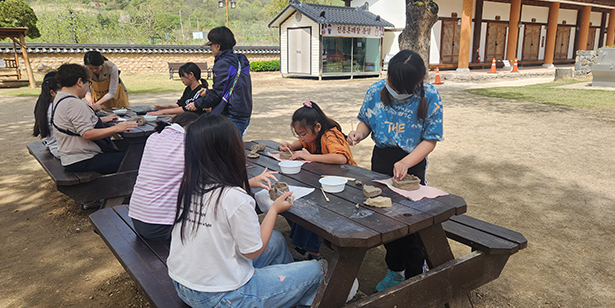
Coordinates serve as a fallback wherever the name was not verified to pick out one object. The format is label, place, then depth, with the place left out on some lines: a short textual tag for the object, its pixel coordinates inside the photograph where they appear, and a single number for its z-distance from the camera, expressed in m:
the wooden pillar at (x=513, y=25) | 20.16
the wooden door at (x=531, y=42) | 22.59
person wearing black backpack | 3.50
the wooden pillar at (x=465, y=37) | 18.00
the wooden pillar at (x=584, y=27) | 23.23
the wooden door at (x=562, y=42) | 23.95
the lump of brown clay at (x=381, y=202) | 1.96
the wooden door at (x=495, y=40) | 21.00
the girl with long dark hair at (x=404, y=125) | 2.24
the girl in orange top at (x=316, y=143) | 2.80
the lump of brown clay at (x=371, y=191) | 2.06
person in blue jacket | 4.02
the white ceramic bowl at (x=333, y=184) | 2.18
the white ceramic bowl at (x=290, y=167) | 2.57
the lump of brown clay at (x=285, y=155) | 2.94
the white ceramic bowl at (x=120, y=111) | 5.19
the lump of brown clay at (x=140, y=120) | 4.36
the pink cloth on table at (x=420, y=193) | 2.09
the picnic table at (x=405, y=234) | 1.76
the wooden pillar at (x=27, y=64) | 14.58
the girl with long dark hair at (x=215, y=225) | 1.58
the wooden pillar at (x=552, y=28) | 21.39
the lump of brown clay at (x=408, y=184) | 2.17
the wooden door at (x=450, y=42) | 19.69
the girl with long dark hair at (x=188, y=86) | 5.09
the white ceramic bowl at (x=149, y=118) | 4.64
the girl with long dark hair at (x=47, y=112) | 3.90
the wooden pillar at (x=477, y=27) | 20.02
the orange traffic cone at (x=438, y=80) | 15.65
